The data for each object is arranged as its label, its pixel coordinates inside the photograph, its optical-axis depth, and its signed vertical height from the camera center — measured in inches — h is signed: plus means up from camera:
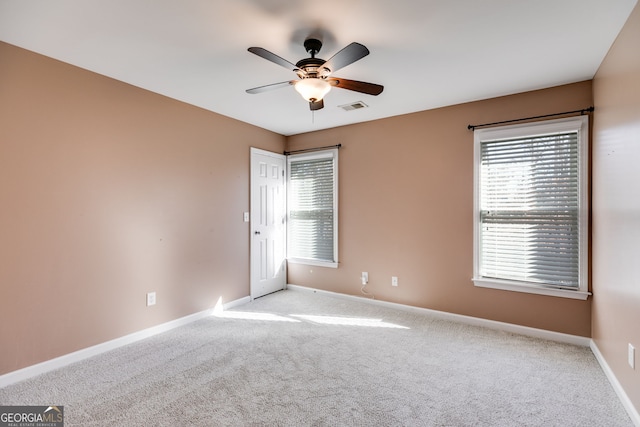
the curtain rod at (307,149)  174.0 +36.9
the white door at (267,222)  171.3 -7.6
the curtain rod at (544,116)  110.0 +36.7
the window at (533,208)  112.5 +0.4
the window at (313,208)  176.4 +0.9
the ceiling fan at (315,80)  83.6 +38.2
